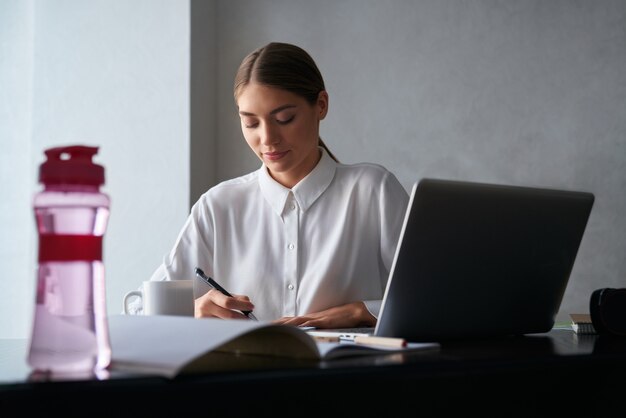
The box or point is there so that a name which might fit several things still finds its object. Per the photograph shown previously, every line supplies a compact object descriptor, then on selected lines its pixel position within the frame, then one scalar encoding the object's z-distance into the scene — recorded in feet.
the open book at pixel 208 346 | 2.26
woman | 6.36
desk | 2.03
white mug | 4.40
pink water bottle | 2.27
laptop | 3.22
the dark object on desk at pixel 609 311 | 3.97
